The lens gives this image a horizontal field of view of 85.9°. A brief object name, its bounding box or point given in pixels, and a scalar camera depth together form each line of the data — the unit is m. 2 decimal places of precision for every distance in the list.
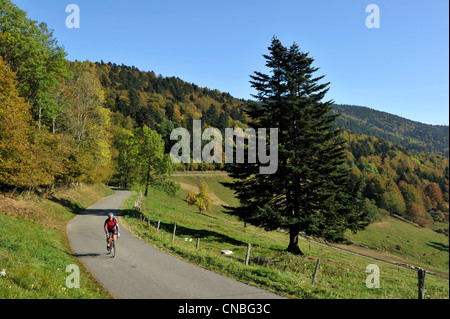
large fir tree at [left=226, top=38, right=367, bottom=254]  19.86
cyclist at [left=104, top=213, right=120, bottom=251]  12.63
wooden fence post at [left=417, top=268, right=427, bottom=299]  9.26
